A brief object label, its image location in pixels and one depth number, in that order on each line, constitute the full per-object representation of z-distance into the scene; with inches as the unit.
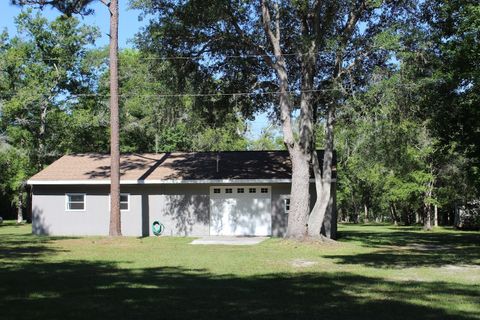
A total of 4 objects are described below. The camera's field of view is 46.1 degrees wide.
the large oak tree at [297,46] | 808.3
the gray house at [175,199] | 950.4
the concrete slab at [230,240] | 798.4
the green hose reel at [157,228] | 970.1
